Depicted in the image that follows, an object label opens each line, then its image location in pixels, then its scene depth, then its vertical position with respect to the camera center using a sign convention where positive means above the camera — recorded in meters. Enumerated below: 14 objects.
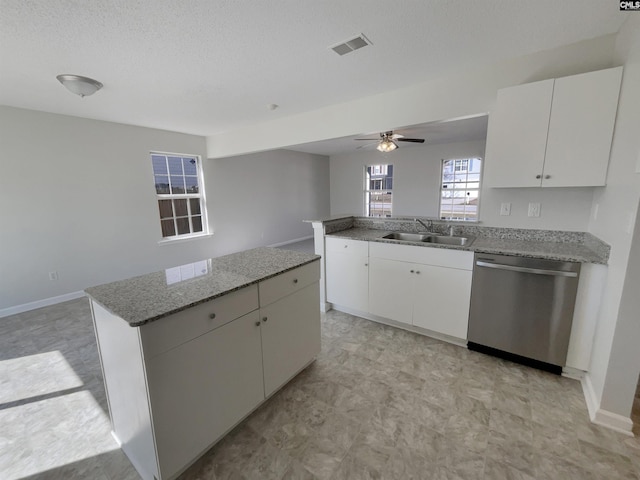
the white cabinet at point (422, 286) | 2.33 -0.84
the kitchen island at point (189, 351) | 1.19 -0.76
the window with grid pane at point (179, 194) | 4.57 +0.08
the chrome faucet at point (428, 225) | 2.88 -0.32
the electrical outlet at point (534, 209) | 2.34 -0.14
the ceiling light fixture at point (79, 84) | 2.30 +1.00
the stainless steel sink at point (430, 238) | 2.63 -0.44
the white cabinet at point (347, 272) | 2.87 -0.83
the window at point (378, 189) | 7.08 +0.17
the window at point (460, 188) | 6.00 +0.15
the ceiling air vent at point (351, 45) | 1.83 +1.05
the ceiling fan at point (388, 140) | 4.35 +0.91
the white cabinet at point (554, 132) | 1.79 +0.44
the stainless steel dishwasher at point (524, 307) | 1.94 -0.86
